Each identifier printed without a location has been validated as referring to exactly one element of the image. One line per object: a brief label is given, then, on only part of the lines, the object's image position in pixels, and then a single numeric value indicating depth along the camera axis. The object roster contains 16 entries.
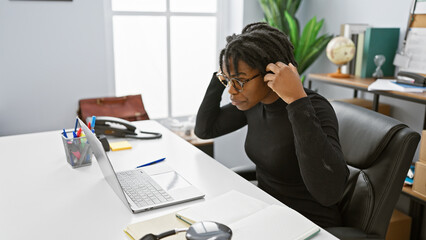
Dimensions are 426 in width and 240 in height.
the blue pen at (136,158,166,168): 1.37
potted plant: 2.57
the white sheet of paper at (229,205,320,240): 0.85
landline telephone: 1.71
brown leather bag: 2.71
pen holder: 1.35
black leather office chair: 1.11
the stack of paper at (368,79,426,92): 1.79
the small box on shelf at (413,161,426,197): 1.70
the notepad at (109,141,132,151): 1.56
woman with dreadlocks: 1.10
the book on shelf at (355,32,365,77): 2.21
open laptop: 1.06
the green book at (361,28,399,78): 2.14
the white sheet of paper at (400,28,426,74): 1.99
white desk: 0.96
